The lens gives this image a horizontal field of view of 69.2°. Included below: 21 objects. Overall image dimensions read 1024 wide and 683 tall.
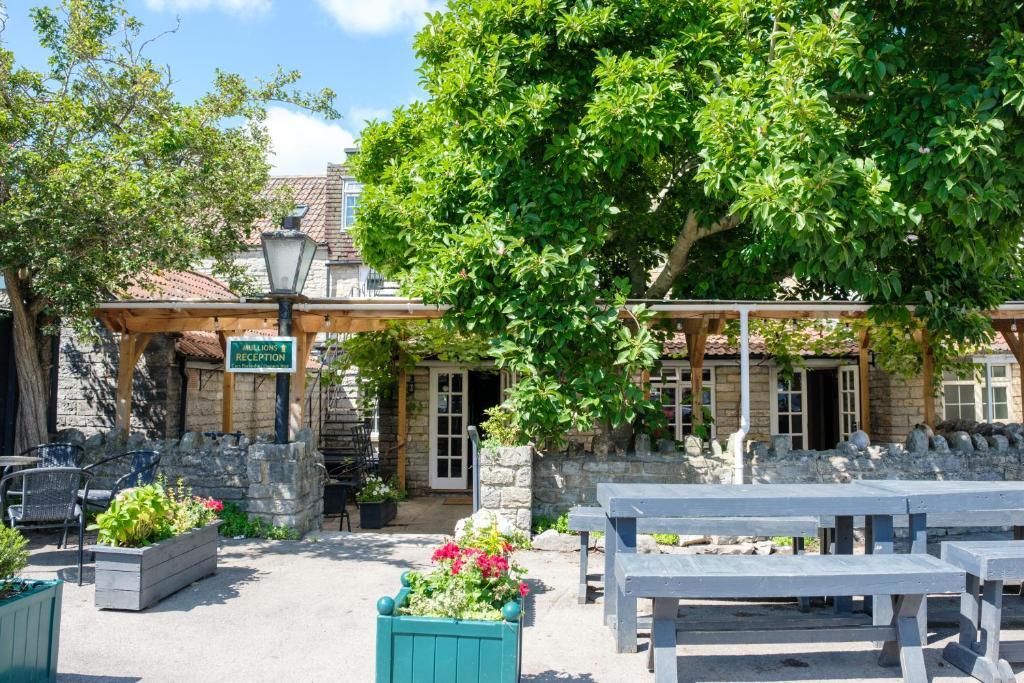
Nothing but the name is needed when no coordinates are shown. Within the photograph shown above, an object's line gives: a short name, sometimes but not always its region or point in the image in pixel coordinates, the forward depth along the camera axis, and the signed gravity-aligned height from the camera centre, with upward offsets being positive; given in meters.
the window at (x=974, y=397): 13.59 +0.09
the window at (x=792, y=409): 14.27 -0.15
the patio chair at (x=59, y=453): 8.17 -0.60
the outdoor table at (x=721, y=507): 4.71 -0.67
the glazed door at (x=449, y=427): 13.70 -0.50
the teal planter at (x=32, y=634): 3.74 -1.24
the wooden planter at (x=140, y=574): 5.57 -1.35
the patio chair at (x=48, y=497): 6.34 -0.85
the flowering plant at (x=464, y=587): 3.83 -1.01
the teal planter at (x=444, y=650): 3.66 -1.23
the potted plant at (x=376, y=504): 9.99 -1.41
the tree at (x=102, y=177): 7.26 +2.42
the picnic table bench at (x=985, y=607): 4.31 -1.27
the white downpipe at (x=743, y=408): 8.05 -0.08
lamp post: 7.64 +1.39
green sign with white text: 7.67 +0.47
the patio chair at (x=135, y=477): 7.11 -0.80
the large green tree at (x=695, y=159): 6.27 +2.29
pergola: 8.57 +1.04
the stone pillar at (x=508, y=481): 8.19 -0.89
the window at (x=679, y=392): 13.97 +0.17
